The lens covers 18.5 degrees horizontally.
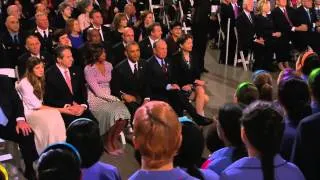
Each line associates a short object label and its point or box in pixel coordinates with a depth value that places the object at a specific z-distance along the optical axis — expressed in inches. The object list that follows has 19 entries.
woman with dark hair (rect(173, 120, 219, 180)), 158.5
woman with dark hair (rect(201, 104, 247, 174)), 181.3
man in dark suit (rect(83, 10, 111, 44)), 530.9
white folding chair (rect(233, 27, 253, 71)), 649.0
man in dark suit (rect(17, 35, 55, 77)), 414.3
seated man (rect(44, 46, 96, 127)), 380.9
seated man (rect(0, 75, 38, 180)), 344.8
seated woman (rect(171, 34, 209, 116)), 459.5
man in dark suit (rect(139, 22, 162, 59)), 505.0
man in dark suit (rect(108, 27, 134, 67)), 483.7
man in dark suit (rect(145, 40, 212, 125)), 438.8
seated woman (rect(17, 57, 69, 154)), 351.3
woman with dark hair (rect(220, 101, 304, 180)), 148.3
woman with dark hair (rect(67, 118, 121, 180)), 174.5
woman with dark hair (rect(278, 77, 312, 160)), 199.5
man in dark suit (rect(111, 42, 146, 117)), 416.3
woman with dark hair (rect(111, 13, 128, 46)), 519.1
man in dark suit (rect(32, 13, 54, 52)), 495.2
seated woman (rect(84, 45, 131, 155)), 399.8
